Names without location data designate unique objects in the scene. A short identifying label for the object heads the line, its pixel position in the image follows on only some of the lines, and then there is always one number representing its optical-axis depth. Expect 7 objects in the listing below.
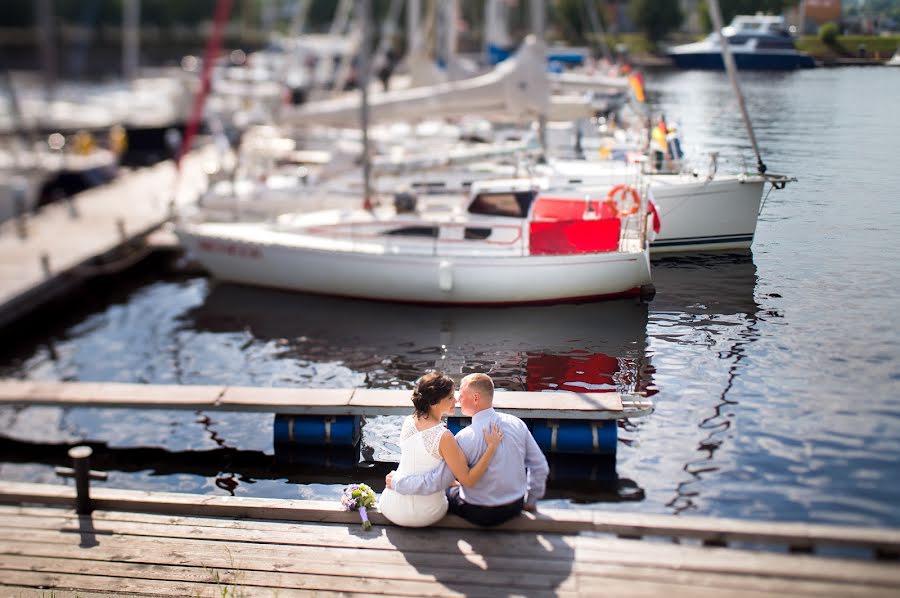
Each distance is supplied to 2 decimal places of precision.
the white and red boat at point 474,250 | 14.45
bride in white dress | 6.23
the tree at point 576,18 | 25.03
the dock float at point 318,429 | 10.26
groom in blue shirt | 6.33
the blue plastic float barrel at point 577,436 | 9.54
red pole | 14.01
